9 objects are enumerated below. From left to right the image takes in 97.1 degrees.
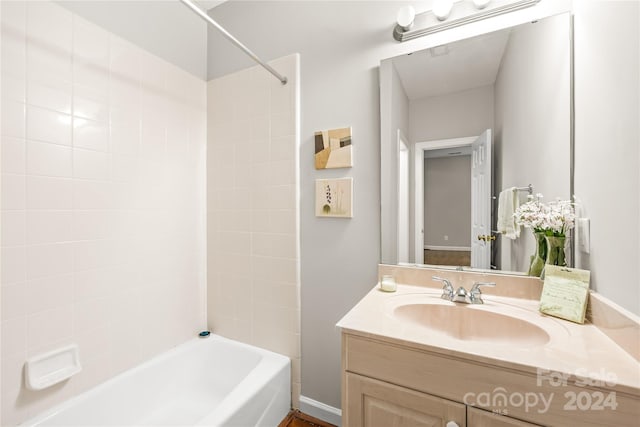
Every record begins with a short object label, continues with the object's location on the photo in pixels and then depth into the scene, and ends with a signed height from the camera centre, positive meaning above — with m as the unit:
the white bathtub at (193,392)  1.24 -0.93
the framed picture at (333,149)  1.50 +0.34
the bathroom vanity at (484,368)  0.65 -0.42
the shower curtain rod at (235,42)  1.12 +0.80
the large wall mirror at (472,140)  1.10 +0.32
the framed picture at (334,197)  1.50 +0.08
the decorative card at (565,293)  0.90 -0.27
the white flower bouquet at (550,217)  0.99 -0.02
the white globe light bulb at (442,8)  1.24 +0.90
